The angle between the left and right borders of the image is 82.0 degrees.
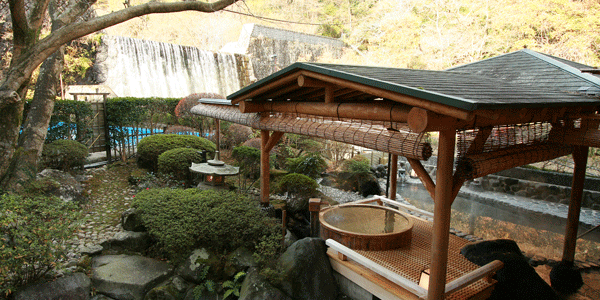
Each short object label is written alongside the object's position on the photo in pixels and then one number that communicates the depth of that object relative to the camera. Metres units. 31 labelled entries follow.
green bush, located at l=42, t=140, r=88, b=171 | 7.80
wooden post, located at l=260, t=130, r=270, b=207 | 5.91
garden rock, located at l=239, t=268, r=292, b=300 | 4.32
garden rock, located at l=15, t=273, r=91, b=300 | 3.94
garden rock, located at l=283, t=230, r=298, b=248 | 5.54
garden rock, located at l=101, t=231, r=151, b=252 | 5.50
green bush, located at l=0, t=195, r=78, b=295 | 3.78
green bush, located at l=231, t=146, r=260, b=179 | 8.65
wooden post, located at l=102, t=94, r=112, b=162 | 9.98
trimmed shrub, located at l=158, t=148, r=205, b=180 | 8.21
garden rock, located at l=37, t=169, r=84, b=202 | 6.56
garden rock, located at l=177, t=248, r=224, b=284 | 4.77
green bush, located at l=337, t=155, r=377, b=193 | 9.95
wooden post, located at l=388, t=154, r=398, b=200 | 6.74
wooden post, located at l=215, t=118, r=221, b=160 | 7.55
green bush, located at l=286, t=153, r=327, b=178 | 8.80
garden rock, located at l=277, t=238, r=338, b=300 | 4.46
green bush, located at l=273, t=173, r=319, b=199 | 7.16
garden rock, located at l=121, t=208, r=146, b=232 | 5.83
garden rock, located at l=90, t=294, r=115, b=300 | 4.39
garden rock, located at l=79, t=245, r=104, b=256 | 5.17
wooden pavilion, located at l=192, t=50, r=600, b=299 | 3.03
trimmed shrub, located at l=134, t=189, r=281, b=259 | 5.01
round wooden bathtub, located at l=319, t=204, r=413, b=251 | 4.65
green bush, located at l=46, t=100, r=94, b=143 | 8.71
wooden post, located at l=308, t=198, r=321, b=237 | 5.66
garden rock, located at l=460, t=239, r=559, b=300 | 4.23
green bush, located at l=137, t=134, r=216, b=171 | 9.18
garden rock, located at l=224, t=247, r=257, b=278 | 4.82
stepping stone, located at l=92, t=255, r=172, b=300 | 4.52
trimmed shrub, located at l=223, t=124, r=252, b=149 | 12.27
